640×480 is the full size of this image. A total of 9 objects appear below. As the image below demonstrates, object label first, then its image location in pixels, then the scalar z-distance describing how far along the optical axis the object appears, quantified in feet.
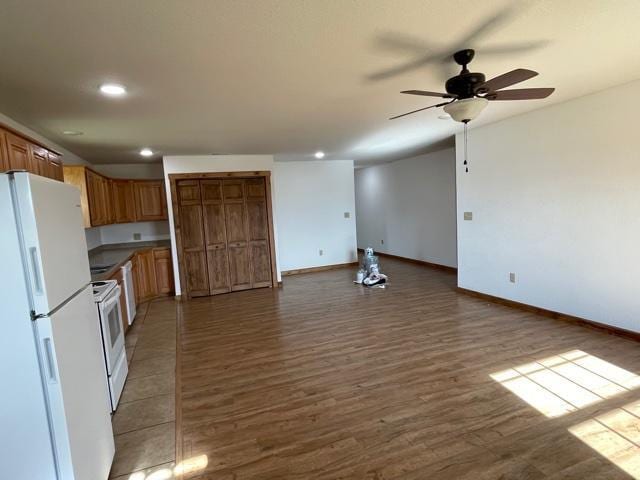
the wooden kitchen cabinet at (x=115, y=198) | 13.69
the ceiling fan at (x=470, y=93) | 7.46
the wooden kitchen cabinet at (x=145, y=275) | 18.13
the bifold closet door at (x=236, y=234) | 19.99
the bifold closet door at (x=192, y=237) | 19.12
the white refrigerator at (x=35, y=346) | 4.36
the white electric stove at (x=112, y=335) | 8.38
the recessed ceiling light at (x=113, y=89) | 8.20
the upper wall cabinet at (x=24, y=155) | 7.23
